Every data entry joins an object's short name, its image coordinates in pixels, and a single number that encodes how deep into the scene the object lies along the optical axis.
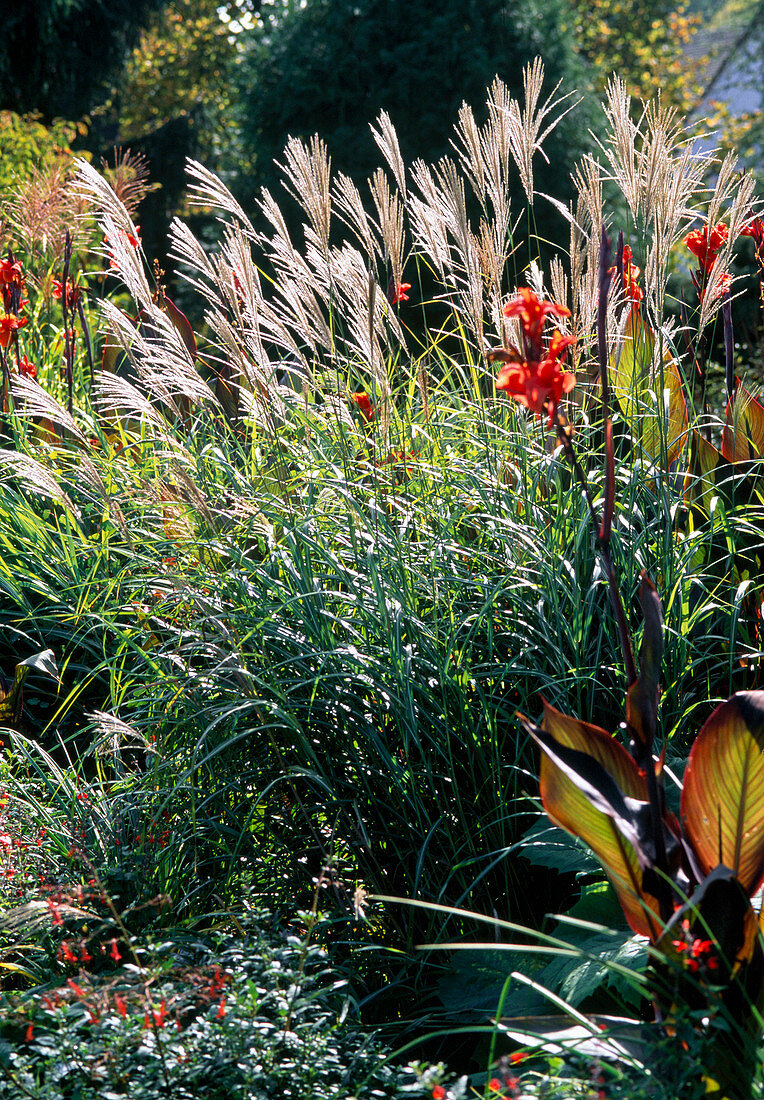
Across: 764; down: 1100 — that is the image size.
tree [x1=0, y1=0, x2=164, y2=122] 11.64
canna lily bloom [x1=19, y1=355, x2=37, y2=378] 3.80
